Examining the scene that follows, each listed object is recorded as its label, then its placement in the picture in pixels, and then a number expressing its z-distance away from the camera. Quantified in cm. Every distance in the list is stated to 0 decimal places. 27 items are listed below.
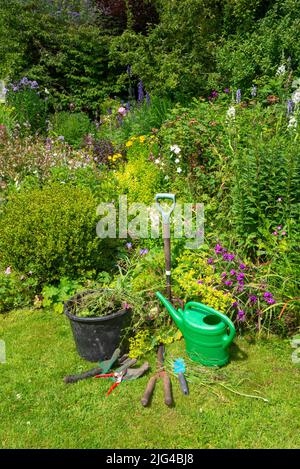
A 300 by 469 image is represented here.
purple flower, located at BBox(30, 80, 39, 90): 854
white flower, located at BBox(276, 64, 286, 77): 533
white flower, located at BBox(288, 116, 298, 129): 435
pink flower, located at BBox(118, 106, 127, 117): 742
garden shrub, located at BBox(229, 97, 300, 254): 363
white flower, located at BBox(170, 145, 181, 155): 478
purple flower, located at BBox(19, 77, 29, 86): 844
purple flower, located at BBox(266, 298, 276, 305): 334
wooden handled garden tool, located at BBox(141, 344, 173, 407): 286
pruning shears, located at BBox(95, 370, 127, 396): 306
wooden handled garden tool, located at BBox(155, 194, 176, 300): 335
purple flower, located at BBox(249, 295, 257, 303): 341
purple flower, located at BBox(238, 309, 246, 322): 333
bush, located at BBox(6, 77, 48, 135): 772
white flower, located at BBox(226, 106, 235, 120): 457
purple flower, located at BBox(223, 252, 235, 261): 361
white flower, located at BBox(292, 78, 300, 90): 501
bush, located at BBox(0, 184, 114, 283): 379
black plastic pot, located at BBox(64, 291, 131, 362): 320
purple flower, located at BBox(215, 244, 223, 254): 371
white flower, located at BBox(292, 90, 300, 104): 450
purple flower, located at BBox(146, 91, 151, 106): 792
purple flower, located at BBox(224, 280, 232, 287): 347
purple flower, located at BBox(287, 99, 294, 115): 480
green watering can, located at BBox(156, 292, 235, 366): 304
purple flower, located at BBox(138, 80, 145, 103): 809
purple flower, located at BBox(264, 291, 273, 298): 336
